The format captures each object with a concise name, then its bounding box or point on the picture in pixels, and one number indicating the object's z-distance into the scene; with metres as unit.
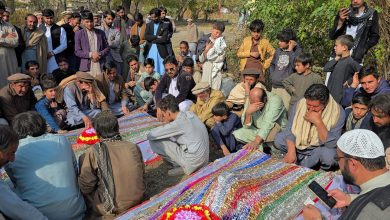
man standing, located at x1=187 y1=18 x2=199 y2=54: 12.84
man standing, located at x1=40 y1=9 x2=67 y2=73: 7.71
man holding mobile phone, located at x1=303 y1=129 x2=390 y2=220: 2.46
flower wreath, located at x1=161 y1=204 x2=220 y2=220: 3.06
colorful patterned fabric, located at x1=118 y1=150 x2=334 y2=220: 3.55
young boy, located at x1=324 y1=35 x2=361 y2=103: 5.59
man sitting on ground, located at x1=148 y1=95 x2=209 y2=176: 4.74
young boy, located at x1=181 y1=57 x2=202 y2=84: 6.98
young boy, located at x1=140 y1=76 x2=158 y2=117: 7.02
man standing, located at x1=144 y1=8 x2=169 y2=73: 8.59
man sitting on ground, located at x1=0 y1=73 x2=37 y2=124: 5.60
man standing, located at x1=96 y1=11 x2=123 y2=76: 8.52
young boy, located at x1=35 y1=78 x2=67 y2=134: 5.87
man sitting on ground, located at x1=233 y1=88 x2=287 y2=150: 5.13
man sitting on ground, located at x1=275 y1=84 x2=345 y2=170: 4.51
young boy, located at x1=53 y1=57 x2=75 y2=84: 7.04
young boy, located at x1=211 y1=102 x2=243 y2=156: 5.40
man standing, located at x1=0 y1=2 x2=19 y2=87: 6.83
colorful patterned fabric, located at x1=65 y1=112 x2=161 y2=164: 5.33
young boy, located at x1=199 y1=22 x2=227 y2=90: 7.35
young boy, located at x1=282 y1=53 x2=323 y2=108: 5.75
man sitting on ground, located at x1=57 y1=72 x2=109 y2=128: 5.98
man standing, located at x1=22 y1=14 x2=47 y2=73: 7.29
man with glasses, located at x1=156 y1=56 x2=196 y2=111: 6.66
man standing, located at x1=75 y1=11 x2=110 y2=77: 7.49
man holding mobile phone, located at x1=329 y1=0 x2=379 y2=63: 5.85
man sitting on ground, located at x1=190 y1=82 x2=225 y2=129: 5.87
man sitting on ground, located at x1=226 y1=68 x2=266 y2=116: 6.01
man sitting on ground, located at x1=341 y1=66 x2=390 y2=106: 4.82
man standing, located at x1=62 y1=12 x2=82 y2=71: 7.84
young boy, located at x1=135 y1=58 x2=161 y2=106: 7.19
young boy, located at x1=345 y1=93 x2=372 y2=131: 4.48
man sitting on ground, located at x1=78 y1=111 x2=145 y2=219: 3.77
